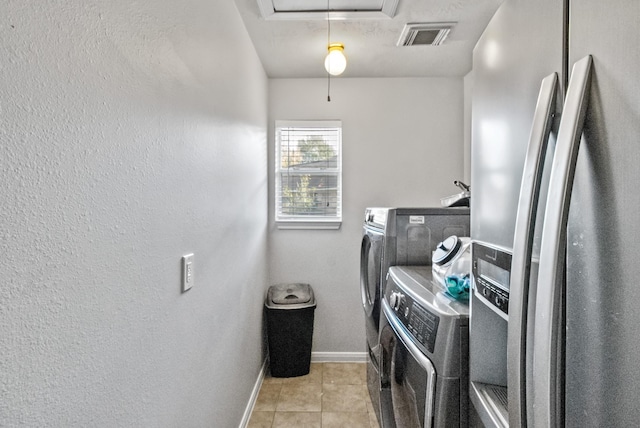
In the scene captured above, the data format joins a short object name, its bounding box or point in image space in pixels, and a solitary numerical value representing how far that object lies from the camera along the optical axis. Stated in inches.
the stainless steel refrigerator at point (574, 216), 17.3
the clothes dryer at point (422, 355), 41.2
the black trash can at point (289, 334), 112.0
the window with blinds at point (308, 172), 126.6
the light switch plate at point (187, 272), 49.4
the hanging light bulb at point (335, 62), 89.8
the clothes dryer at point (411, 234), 80.3
